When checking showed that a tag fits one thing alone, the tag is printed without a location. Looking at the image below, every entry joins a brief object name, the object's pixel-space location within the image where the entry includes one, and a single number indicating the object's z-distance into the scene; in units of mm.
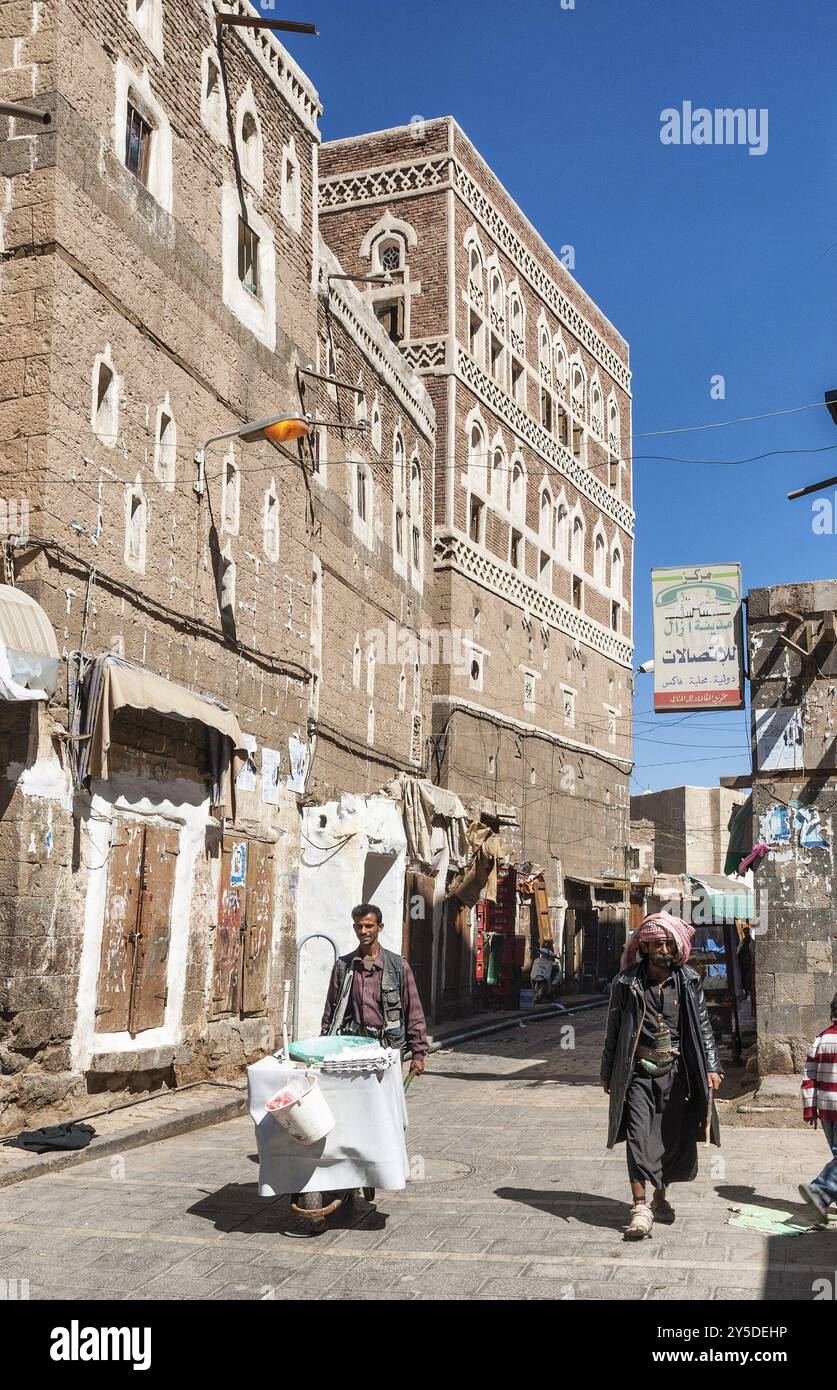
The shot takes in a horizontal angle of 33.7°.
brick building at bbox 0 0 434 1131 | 11188
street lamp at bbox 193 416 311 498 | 12984
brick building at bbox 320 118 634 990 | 28750
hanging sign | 13750
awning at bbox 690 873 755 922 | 18297
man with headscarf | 7758
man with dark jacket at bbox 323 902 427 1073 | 8344
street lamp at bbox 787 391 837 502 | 12269
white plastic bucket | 7184
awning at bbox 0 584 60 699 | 9898
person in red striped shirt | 7520
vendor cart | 7336
